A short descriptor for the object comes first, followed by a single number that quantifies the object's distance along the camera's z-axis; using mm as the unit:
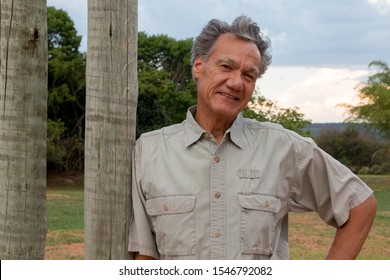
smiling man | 2979
